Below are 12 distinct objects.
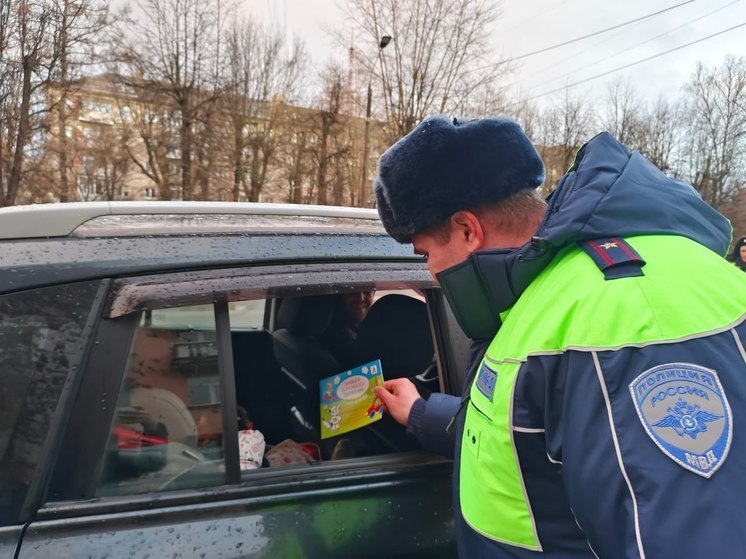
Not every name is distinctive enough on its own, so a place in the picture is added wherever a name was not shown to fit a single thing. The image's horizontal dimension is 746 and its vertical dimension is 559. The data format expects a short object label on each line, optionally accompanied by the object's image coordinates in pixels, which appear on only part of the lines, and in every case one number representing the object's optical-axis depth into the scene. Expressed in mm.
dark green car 1046
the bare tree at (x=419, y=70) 22219
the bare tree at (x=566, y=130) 34250
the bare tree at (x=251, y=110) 25297
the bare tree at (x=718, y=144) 33312
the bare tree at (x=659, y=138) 36031
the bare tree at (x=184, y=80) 24188
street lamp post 22297
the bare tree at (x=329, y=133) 25297
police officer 627
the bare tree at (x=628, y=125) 35453
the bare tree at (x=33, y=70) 16219
